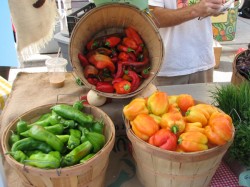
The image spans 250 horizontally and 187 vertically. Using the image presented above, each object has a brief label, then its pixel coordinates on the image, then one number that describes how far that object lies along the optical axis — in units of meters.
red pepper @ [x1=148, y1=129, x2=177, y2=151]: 0.99
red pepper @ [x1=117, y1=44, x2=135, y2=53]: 1.54
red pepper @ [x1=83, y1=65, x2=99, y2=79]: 1.47
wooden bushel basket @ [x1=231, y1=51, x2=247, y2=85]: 1.60
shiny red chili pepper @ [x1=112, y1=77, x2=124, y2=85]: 1.44
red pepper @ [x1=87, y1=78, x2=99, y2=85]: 1.45
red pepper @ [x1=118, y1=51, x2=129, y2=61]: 1.55
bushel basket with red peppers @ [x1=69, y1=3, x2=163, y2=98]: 1.42
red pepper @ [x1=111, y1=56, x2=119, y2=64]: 1.55
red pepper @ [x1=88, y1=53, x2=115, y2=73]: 1.48
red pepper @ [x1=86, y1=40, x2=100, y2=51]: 1.56
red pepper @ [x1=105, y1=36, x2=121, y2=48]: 1.56
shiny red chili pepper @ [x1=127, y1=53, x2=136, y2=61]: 1.55
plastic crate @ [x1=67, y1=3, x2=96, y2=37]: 2.11
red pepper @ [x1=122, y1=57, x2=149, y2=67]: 1.52
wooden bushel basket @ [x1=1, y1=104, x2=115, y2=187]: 0.96
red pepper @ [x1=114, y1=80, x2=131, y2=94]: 1.39
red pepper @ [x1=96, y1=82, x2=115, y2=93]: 1.42
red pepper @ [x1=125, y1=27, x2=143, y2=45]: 1.56
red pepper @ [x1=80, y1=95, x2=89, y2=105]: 1.53
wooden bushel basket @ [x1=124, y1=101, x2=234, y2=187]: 0.97
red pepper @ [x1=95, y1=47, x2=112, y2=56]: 1.55
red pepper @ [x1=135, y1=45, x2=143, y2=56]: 1.57
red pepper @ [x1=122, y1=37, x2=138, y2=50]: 1.54
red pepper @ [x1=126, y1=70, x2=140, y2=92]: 1.46
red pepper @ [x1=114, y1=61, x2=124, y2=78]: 1.49
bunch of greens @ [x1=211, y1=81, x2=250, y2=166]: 1.16
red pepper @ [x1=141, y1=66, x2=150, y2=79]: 1.51
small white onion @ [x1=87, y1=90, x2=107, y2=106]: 1.48
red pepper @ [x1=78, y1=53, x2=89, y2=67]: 1.48
